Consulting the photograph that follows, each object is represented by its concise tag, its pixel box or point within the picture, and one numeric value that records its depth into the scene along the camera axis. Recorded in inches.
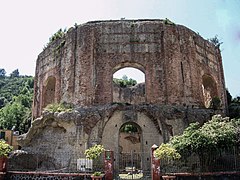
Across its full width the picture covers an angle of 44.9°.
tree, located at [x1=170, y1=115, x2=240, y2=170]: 524.7
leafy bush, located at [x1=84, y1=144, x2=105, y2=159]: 517.0
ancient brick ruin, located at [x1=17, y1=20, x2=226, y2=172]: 665.6
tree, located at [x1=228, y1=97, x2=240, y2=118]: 836.0
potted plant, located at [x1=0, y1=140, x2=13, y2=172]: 544.6
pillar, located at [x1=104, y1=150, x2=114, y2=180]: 489.4
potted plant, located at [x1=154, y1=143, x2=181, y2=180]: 484.1
